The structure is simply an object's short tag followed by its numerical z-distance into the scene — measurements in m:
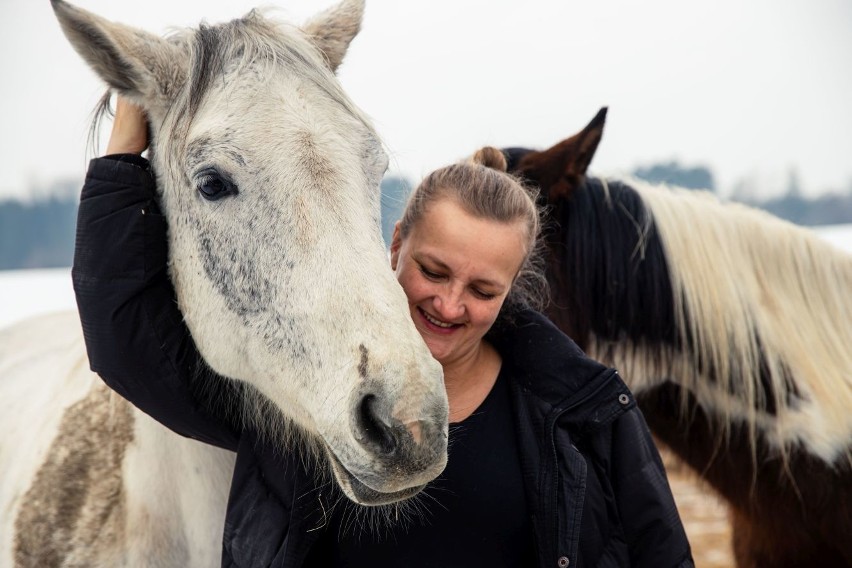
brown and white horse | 2.65
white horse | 1.30
